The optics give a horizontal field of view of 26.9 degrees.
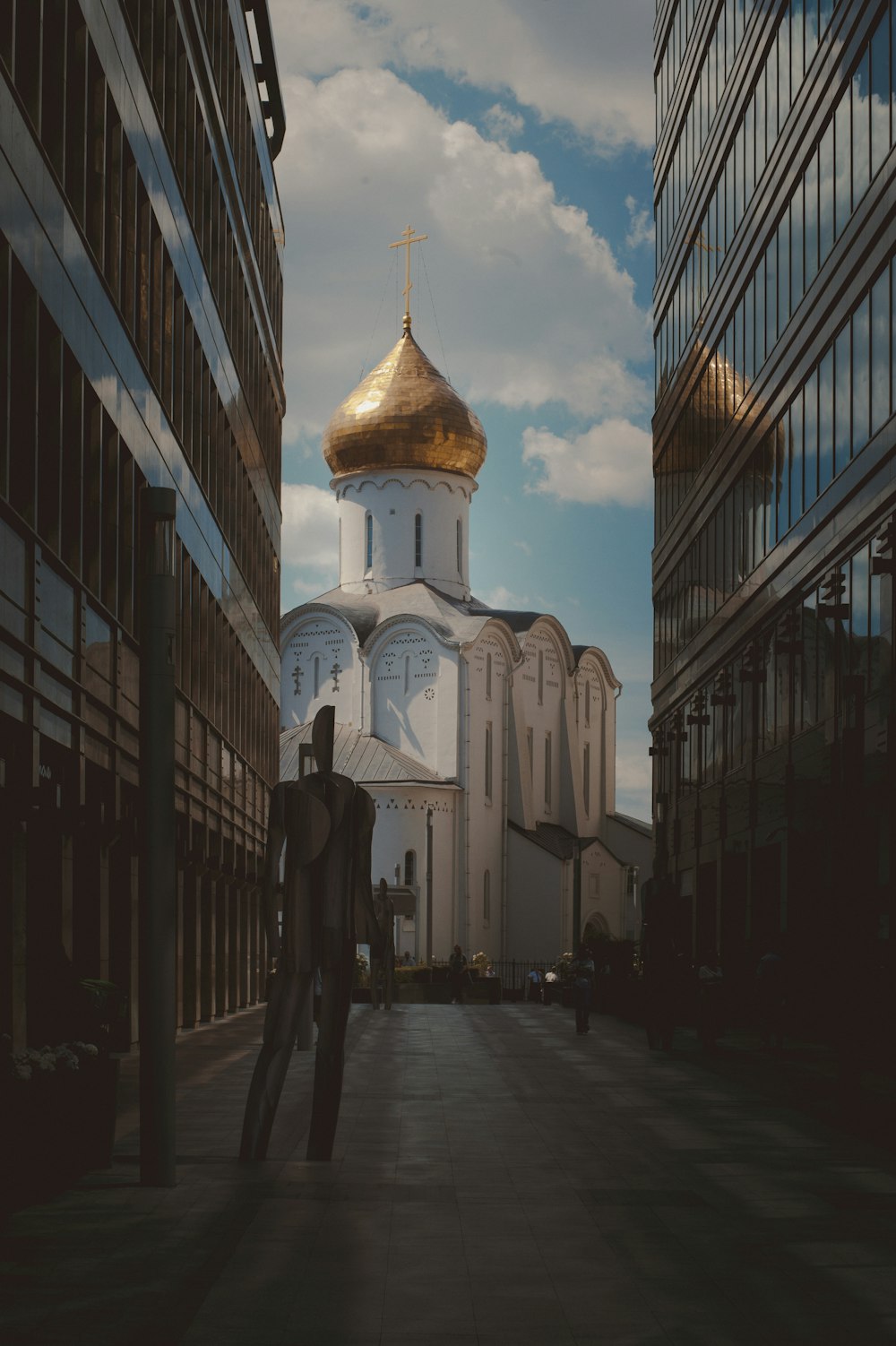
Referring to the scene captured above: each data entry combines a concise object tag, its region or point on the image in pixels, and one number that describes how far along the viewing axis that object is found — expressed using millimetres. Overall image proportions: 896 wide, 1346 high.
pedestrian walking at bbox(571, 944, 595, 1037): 30277
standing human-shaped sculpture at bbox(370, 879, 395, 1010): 41000
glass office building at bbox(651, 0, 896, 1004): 24219
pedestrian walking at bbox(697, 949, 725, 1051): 25094
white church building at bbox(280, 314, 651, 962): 78062
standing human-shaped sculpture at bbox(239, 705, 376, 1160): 12453
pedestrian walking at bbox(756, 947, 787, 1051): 26172
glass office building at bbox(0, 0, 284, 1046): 16609
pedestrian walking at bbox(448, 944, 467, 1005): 56575
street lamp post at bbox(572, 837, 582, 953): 57094
